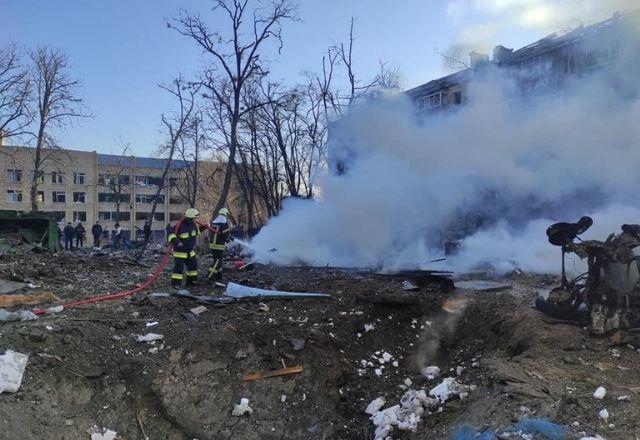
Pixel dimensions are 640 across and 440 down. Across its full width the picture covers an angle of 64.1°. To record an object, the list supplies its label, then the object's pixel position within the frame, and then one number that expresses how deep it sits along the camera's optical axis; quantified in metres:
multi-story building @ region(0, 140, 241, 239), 60.16
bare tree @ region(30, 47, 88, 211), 28.98
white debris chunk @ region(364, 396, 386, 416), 5.63
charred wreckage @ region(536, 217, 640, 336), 6.04
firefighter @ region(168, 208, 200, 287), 9.88
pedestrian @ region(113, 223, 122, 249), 29.53
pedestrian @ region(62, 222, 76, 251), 26.92
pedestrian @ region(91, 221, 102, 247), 29.91
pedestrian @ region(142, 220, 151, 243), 22.07
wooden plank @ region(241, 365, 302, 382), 5.92
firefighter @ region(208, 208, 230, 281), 11.19
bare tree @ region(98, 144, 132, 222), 64.19
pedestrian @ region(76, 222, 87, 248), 28.34
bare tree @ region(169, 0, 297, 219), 24.55
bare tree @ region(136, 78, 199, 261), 31.39
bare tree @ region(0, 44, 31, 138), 26.78
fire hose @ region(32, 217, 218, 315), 7.69
